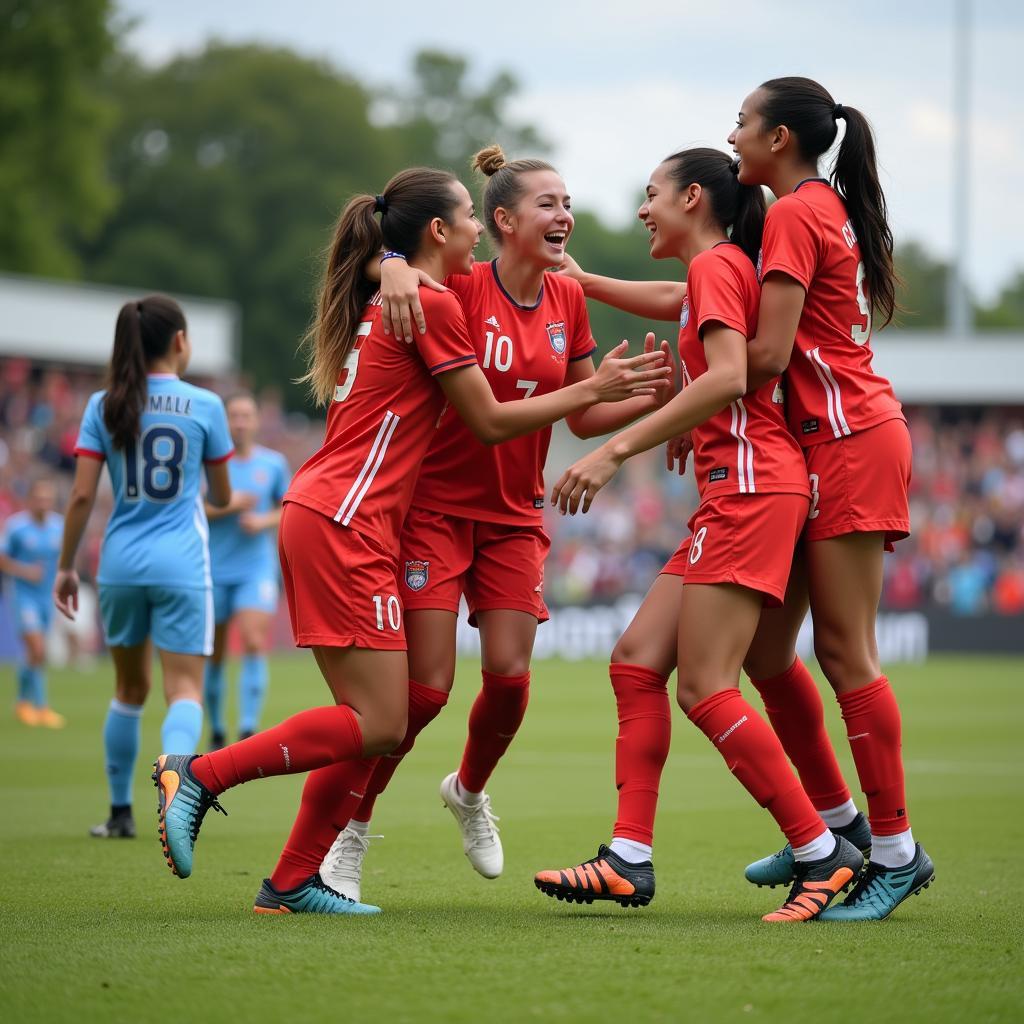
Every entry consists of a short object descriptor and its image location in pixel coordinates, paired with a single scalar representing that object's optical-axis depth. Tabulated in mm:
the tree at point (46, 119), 85687
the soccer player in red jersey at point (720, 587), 9969
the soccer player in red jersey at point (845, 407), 10242
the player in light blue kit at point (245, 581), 22687
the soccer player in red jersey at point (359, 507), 9984
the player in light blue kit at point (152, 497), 14461
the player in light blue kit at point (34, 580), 28562
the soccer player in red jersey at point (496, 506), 11031
